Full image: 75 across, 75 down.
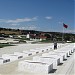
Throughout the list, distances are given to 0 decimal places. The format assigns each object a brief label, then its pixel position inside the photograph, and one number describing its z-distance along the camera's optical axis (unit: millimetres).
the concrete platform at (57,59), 6964
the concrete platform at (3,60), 7183
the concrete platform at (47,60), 6642
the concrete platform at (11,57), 8385
